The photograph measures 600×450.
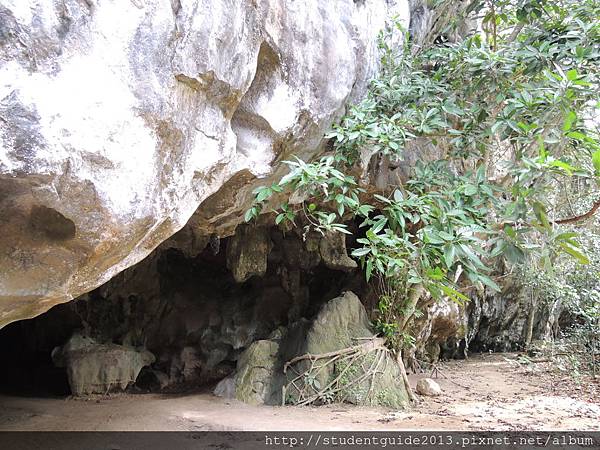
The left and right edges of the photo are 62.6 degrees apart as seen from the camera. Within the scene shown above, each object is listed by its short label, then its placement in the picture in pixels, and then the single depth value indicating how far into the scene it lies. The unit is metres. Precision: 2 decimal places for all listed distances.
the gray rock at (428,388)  7.35
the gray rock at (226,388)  6.77
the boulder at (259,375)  6.65
